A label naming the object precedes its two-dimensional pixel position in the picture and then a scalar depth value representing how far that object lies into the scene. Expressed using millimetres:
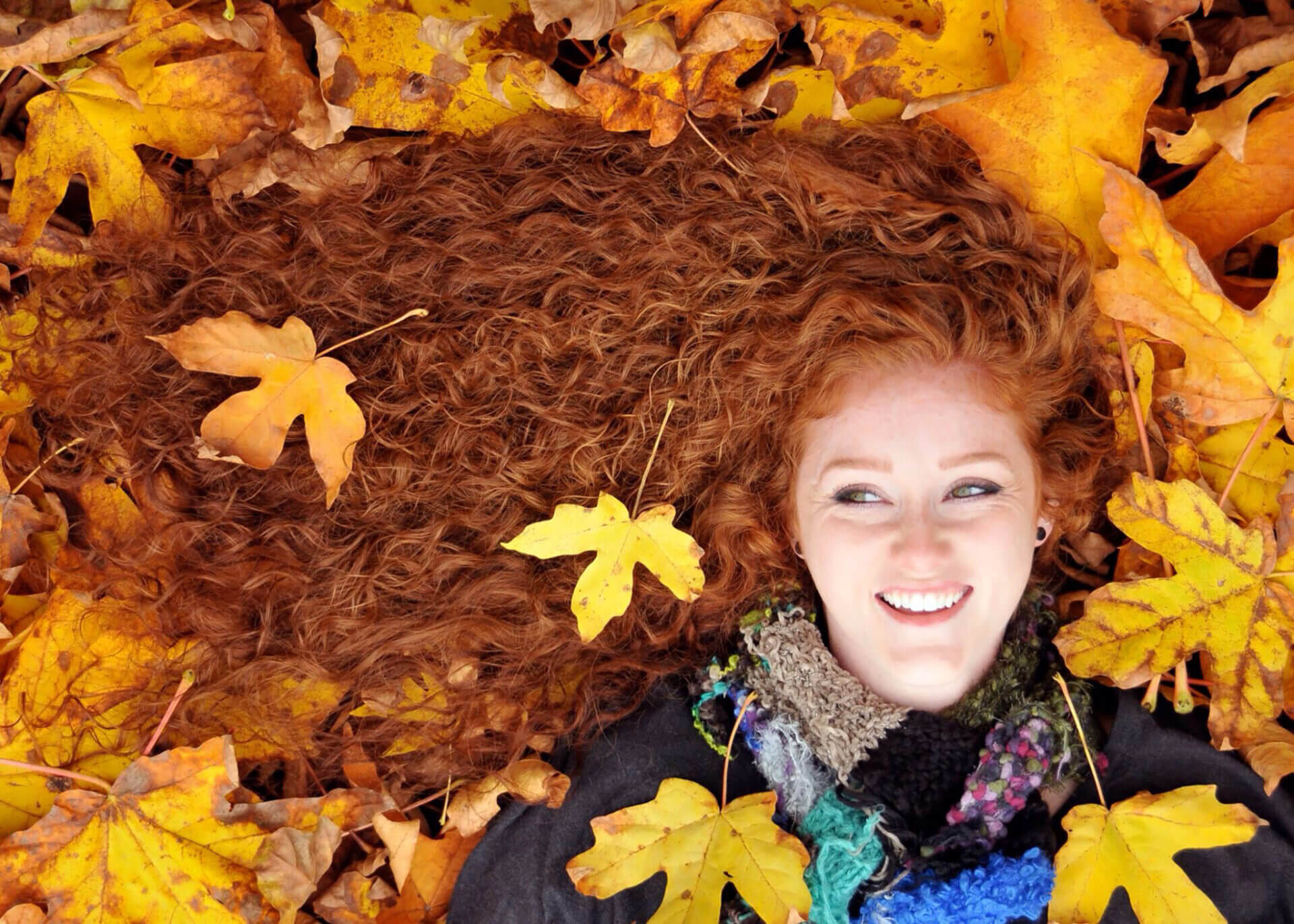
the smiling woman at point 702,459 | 766
